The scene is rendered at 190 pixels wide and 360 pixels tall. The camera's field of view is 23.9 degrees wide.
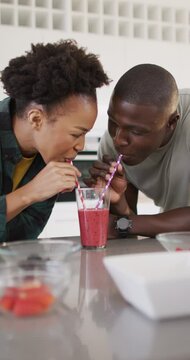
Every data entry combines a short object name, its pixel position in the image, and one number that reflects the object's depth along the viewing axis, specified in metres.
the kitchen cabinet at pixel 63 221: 3.14
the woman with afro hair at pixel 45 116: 1.15
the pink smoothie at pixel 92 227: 1.08
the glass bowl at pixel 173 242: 0.89
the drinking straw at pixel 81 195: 1.09
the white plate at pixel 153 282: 0.55
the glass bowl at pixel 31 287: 0.56
